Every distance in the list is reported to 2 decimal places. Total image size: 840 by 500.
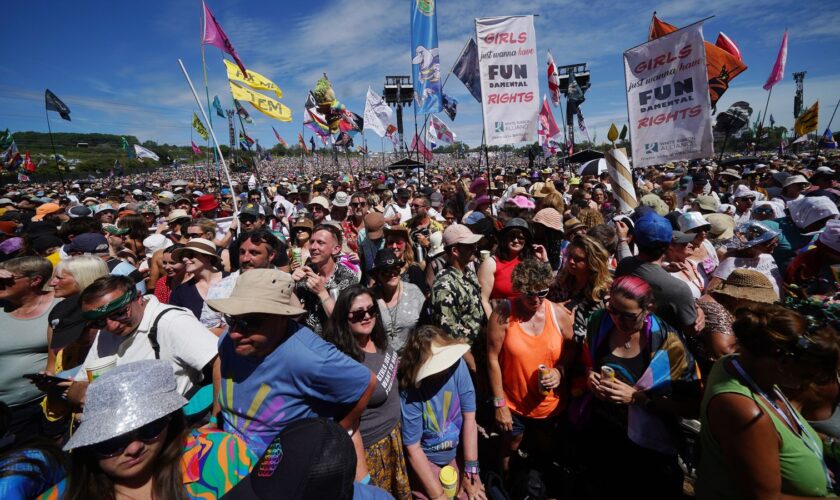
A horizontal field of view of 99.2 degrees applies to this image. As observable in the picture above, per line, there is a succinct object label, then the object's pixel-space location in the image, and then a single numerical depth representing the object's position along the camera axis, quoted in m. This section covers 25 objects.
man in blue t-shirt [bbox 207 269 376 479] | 1.82
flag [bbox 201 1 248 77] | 6.45
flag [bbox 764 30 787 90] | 12.03
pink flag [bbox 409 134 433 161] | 16.96
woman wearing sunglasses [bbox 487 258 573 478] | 2.61
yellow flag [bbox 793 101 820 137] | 15.05
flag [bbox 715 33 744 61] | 9.10
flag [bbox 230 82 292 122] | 6.50
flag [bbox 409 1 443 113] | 8.10
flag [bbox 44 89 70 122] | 16.97
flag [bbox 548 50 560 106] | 11.54
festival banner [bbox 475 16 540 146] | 5.24
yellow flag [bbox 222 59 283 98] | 6.52
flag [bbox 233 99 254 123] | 13.70
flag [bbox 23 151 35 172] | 26.34
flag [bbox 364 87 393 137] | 13.59
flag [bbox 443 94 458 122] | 18.38
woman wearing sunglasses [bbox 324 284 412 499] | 2.24
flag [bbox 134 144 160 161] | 19.61
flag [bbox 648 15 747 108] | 7.27
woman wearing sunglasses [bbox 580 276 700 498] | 2.18
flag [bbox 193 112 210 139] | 19.38
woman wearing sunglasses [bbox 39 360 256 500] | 1.31
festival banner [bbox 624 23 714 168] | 4.38
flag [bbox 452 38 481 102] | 7.62
